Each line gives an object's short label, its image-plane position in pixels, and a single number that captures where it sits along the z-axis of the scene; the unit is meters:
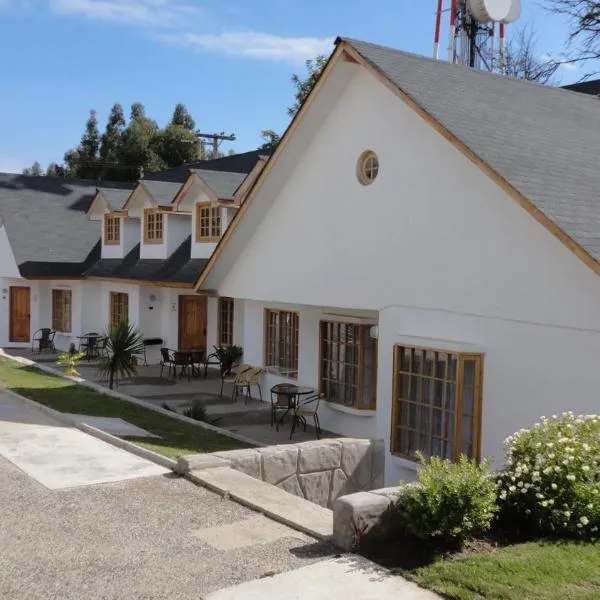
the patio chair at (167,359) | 20.03
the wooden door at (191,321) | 22.31
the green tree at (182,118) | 56.62
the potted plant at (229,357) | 18.92
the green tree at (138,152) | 50.97
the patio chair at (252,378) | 16.75
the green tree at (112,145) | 53.12
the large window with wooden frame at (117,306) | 24.02
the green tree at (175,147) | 51.25
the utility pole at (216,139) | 41.25
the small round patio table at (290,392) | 14.12
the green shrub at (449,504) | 5.99
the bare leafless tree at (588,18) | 22.23
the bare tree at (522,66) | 29.77
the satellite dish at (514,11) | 18.72
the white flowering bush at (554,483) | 6.28
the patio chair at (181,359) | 19.72
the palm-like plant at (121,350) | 16.36
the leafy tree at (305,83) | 36.31
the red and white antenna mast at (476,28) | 18.62
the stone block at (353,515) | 6.27
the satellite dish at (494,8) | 18.47
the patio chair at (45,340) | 25.90
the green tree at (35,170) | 89.27
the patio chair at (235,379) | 16.94
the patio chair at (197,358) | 20.03
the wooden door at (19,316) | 27.50
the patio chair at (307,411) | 13.97
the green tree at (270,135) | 40.06
